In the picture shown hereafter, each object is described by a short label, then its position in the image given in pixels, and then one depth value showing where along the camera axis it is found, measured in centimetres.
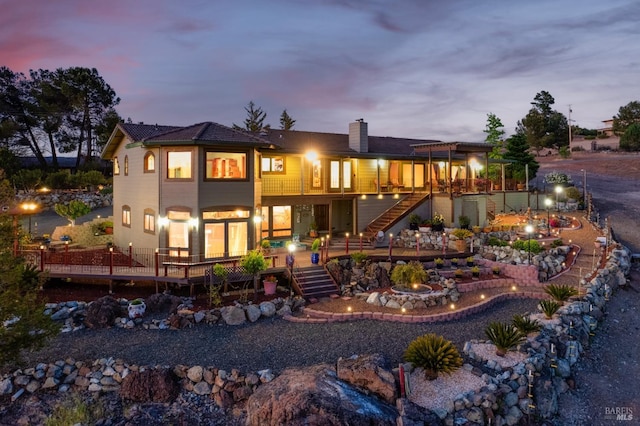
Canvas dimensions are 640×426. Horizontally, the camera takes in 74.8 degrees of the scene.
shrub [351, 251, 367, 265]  2005
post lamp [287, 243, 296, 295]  1839
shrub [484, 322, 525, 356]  1248
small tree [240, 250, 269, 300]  1723
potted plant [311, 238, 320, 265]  1992
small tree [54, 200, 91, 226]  2745
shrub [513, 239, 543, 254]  2158
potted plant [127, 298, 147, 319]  1527
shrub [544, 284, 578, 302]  1680
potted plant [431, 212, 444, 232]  2548
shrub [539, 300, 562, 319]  1525
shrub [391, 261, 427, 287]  1812
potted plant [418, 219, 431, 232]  2519
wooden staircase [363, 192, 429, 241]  2573
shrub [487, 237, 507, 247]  2295
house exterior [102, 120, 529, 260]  1967
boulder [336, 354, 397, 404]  1050
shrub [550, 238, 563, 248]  2303
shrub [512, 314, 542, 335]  1370
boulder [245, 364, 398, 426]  932
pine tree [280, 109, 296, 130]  6291
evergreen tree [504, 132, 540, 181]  4372
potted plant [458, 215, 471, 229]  2622
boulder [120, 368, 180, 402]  1127
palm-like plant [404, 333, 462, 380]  1120
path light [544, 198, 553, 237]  2683
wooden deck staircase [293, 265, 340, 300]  1798
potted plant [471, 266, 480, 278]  1991
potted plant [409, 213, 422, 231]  2609
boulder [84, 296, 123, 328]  1487
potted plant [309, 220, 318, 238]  2561
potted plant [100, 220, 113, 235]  2703
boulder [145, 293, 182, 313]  1602
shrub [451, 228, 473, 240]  2288
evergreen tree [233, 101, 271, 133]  6156
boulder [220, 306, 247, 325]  1545
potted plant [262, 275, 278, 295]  1766
